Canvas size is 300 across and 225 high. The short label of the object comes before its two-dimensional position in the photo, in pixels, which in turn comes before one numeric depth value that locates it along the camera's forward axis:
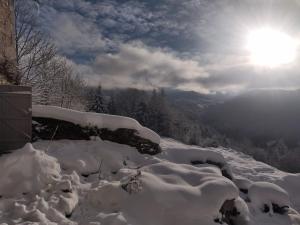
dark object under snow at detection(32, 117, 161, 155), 5.26
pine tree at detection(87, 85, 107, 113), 26.56
